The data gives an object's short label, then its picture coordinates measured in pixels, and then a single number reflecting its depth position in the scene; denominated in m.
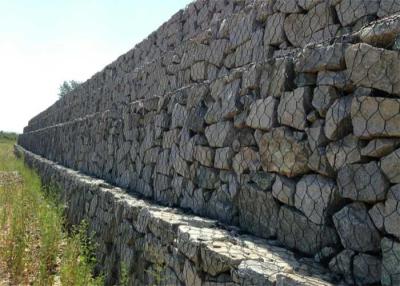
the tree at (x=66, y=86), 55.19
